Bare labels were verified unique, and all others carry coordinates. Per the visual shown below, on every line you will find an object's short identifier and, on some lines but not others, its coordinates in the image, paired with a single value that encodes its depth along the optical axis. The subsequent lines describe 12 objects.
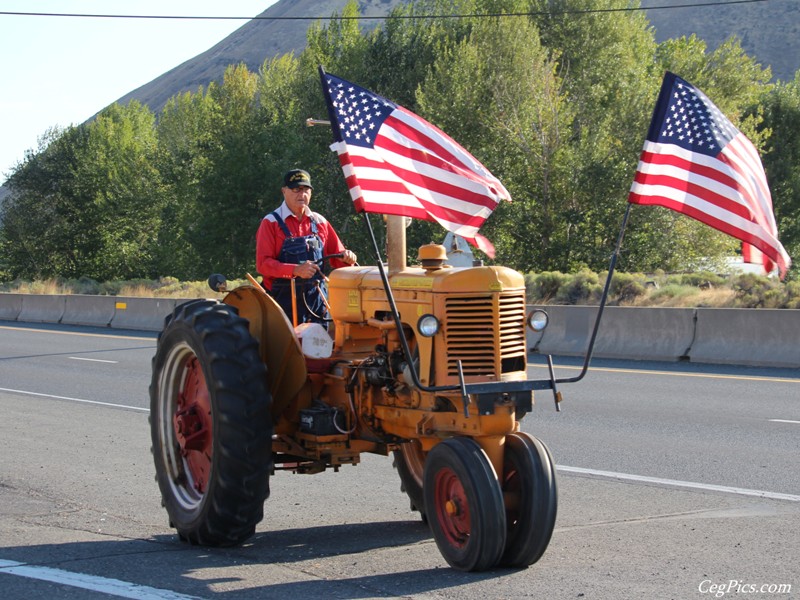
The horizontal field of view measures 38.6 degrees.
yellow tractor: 5.62
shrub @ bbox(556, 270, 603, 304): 24.59
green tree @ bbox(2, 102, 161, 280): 66.88
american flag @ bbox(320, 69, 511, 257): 6.21
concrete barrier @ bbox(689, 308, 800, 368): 16.80
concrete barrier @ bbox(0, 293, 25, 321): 32.44
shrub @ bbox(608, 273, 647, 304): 23.84
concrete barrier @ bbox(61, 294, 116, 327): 29.49
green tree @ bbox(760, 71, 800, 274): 56.59
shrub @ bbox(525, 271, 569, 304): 25.73
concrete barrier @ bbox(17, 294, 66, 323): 31.14
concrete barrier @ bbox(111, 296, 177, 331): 27.78
